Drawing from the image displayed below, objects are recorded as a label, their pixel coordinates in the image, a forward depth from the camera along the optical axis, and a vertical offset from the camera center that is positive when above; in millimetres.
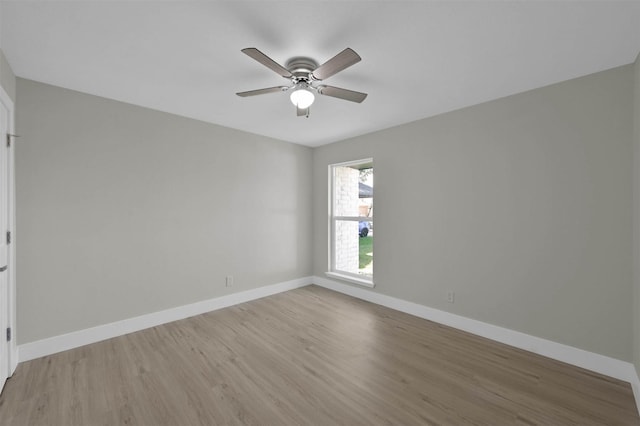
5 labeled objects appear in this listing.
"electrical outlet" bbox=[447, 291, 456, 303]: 3045 -973
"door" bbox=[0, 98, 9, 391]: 1976 -245
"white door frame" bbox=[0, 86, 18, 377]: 2123 -378
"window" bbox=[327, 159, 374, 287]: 4223 -162
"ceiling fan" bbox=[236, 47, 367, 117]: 1755 +975
